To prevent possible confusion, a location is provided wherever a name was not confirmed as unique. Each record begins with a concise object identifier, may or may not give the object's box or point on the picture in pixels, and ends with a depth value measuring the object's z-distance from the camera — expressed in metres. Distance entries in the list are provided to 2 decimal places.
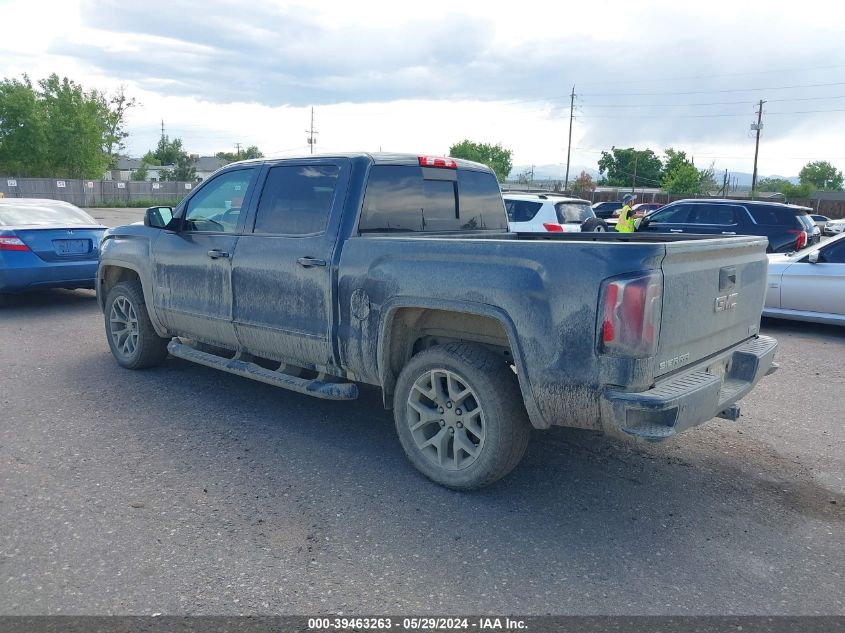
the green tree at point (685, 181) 83.94
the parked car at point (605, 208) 32.66
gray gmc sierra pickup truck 3.46
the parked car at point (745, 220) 13.87
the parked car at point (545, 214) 13.09
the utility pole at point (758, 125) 65.56
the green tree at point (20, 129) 52.72
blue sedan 9.34
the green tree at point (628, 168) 100.81
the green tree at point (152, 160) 99.12
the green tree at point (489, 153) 112.94
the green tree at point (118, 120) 68.92
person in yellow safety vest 14.75
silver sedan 8.80
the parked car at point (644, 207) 31.08
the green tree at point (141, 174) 75.81
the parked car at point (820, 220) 33.86
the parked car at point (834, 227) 33.67
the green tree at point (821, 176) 124.00
